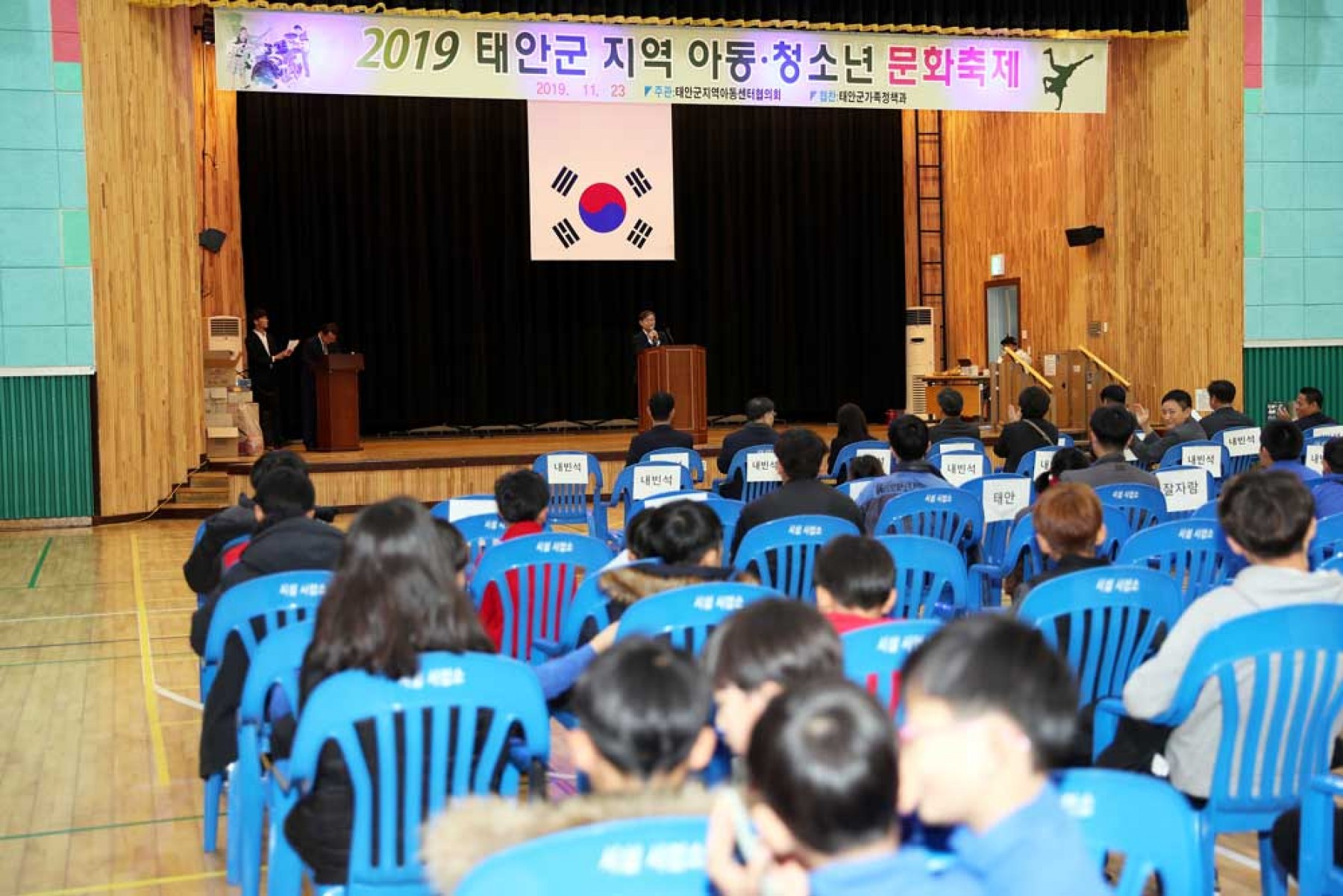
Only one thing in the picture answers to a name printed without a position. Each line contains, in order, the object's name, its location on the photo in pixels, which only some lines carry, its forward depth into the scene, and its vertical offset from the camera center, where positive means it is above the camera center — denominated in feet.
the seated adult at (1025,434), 27.91 -1.55
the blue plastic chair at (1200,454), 24.91 -1.78
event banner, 37.65 +8.28
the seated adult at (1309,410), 30.72 -1.33
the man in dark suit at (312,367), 45.91 -0.07
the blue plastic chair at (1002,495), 20.26 -1.97
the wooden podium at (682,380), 45.03 -0.66
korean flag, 48.39 +6.07
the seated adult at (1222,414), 31.12 -1.37
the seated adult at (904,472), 19.58 -1.67
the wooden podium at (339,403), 45.06 -1.22
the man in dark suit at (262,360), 48.39 +0.21
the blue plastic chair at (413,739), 8.54 -2.28
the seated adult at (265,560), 12.42 -1.81
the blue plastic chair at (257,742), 10.24 -2.93
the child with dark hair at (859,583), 10.57 -1.66
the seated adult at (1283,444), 20.61 -1.34
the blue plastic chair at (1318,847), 8.80 -3.05
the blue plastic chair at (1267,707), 9.60 -2.41
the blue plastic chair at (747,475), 25.99 -2.11
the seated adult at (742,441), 26.66 -1.61
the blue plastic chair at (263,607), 12.08 -2.04
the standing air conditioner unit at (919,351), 62.03 +0.20
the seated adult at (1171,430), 27.12 -1.57
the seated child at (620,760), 5.85 -1.67
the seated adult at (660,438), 28.86 -1.57
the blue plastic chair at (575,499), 25.29 -2.59
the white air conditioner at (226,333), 49.14 +1.15
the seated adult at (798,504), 17.22 -1.76
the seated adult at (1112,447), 19.88 -1.37
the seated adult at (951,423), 29.01 -1.38
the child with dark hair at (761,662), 6.88 -1.46
